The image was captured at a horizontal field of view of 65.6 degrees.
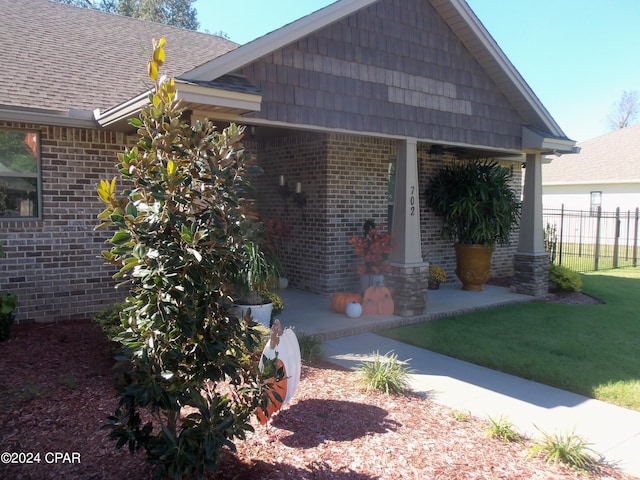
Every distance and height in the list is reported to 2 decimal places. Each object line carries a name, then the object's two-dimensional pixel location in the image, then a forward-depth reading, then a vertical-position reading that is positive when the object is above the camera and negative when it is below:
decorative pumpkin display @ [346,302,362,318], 7.53 -1.49
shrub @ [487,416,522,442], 3.84 -1.69
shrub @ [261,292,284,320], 6.43 -1.20
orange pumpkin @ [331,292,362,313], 7.71 -1.39
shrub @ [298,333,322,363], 5.68 -1.59
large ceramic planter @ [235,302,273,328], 5.98 -1.23
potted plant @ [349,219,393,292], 8.13 -0.69
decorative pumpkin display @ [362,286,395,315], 7.73 -1.40
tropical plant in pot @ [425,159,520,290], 9.76 +0.07
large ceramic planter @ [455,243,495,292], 9.87 -1.00
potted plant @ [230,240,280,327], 5.86 -0.94
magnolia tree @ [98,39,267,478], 2.66 -0.36
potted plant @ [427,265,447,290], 10.26 -1.33
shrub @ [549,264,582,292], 10.29 -1.31
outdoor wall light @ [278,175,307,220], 9.56 +0.33
